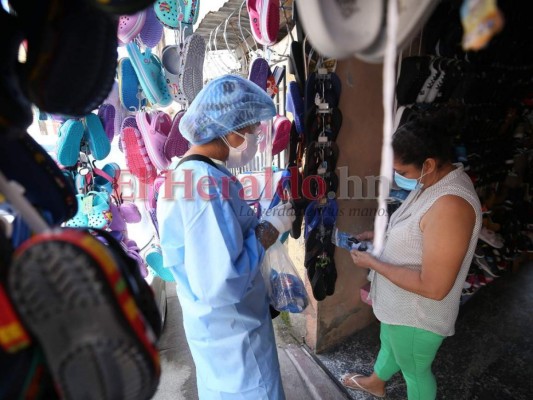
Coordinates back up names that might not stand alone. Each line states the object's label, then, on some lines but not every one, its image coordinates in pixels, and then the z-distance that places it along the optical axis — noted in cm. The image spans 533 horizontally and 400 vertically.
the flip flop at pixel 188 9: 126
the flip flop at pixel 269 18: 126
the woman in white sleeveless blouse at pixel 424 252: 98
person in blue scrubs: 91
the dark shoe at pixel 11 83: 31
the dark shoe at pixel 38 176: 40
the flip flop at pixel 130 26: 110
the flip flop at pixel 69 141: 128
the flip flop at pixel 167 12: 122
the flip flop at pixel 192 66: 133
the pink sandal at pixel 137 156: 156
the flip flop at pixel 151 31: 131
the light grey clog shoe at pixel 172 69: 151
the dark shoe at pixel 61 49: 33
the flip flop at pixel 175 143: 153
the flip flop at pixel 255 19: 135
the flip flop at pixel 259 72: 143
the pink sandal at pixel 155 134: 150
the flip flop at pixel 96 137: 135
